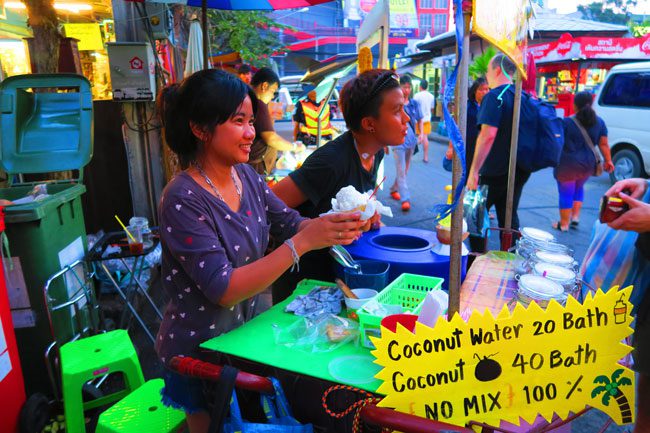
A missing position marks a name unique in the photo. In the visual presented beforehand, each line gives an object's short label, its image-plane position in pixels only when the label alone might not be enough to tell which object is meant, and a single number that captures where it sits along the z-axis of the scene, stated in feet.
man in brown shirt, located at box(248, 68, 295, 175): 16.11
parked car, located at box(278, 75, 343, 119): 57.00
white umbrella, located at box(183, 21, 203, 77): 18.03
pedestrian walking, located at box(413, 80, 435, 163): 38.52
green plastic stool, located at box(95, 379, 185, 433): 6.82
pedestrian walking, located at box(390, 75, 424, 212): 24.48
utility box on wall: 15.52
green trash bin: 8.67
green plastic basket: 5.05
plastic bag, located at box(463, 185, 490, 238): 11.43
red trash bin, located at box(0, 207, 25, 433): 7.00
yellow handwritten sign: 3.77
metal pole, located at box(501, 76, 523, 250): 8.78
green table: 4.56
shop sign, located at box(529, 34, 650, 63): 42.27
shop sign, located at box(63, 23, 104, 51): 23.31
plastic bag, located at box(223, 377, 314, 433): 4.11
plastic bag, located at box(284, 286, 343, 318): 5.94
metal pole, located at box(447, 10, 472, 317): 3.86
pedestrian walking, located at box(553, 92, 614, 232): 19.52
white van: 27.81
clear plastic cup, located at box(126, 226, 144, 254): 10.16
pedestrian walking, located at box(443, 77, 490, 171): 17.97
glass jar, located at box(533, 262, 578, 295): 6.06
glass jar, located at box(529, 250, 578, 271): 6.61
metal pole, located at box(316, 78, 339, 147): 20.58
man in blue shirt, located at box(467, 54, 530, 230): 13.19
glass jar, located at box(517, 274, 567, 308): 5.58
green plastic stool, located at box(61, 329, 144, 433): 7.68
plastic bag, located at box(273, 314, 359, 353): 5.10
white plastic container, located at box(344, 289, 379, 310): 5.57
